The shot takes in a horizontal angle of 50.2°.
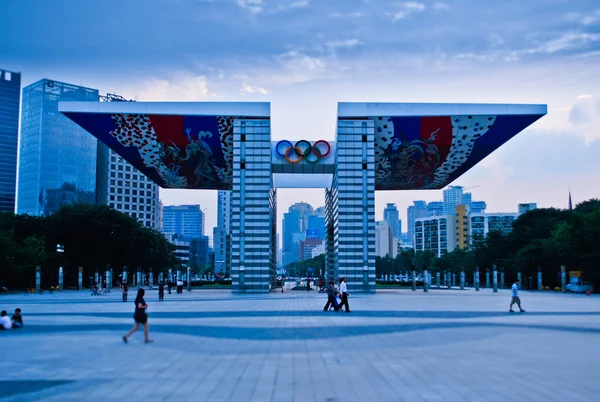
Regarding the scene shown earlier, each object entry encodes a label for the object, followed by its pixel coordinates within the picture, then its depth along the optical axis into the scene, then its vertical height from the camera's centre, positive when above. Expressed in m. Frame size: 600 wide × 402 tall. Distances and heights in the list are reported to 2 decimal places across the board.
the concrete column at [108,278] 71.71 -2.27
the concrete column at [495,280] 68.79 -2.30
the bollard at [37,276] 63.21 -1.77
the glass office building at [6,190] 187.23 +20.48
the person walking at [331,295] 31.02 -1.75
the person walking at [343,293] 29.77 -1.60
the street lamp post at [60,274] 65.83 -1.71
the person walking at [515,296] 30.20 -1.76
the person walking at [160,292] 46.06 -2.39
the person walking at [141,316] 17.73 -1.58
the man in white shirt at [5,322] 21.31 -2.13
